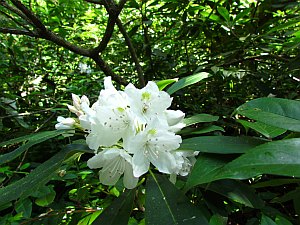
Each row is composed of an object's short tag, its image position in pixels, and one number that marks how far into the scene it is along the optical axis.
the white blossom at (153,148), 0.21
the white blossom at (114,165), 0.21
